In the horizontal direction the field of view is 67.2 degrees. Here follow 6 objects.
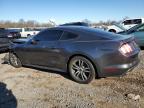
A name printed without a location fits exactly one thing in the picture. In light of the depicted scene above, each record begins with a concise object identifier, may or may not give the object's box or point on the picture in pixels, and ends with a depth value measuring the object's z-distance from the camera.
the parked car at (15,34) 8.68
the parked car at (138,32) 4.99
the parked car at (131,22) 11.23
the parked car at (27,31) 13.63
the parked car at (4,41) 5.38
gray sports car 2.58
